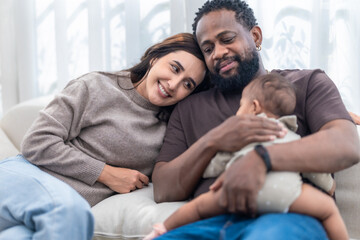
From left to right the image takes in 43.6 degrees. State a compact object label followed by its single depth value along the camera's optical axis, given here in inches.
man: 49.0
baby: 49.1
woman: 68.2
